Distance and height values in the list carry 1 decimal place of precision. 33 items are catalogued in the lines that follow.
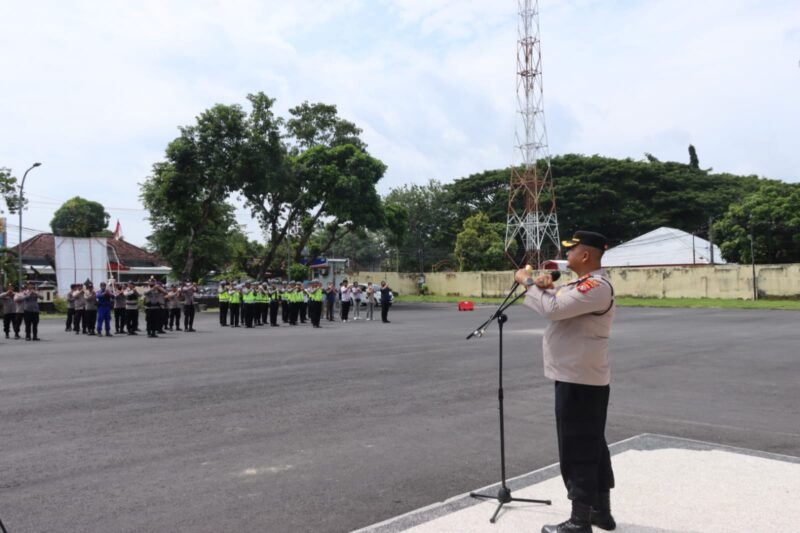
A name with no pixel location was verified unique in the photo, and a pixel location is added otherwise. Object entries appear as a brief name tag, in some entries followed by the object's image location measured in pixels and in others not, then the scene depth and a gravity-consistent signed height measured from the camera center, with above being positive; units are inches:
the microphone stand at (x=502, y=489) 178.9 -59.0
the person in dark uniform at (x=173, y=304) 930.7 -29.3
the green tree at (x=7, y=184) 1445.6 +226.6
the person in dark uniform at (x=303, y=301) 1105.3 -33.4
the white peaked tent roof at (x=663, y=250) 2274.9 +91.8
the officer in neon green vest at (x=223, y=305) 1047.0 -35.4
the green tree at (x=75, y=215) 3526.1 +383.1
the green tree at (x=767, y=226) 1784.0 +135.5
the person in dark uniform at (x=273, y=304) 1070.8 -36.4
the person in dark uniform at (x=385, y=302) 1082.1 -36.2
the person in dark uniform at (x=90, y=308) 868.0 -30.9
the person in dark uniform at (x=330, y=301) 1154.7 -34.9
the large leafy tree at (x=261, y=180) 1411.2 +240.0
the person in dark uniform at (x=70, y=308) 896.9 -32.1
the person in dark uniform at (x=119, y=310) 886.4 -34.6
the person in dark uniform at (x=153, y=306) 837.2 -28.8
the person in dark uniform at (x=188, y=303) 936.3 -28.1
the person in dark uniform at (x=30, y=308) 789.9 -26.9
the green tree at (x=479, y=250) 2325.3 +105.1
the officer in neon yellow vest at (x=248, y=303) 1000.9 -32.2
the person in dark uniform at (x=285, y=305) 1101.6 -39.2
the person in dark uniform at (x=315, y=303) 1000.2 -33.3
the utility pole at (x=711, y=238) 2062.5 +117.3
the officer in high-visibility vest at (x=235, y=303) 1025.5 -32.0
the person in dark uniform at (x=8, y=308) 821.9 -27.5
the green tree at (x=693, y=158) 3078.2 +555.6
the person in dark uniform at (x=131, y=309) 873.5 -32.9
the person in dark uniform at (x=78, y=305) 887.1 -27.0
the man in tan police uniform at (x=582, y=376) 159.6 -25.0
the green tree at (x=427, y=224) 2859.5 +246.1
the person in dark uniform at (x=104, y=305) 855.7 -26.5
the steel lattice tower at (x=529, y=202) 1975.9 +280.3
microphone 162.3 +0.7
